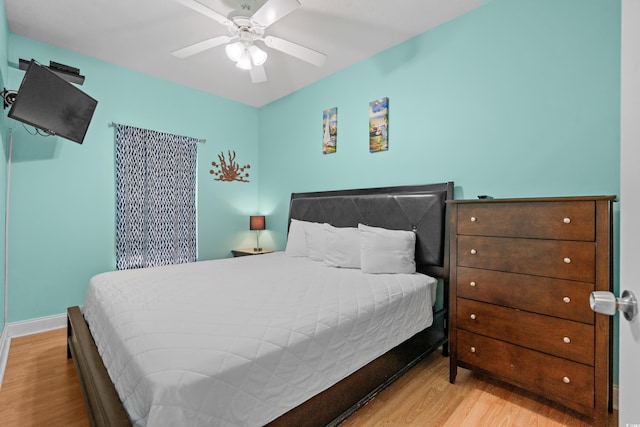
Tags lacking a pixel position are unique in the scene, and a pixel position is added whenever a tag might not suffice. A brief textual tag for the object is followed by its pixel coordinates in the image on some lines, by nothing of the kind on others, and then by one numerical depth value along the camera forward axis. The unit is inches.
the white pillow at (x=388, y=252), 91.7
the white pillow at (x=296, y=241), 124.4
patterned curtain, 128.1
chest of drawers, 58.6
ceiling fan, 72.5
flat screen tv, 82.2
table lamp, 166.2
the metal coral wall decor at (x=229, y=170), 160.1
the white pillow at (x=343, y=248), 100.5
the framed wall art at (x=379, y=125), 115.4
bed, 41.1
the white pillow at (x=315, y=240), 114.7
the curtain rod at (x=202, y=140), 152.0
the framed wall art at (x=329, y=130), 133.9
